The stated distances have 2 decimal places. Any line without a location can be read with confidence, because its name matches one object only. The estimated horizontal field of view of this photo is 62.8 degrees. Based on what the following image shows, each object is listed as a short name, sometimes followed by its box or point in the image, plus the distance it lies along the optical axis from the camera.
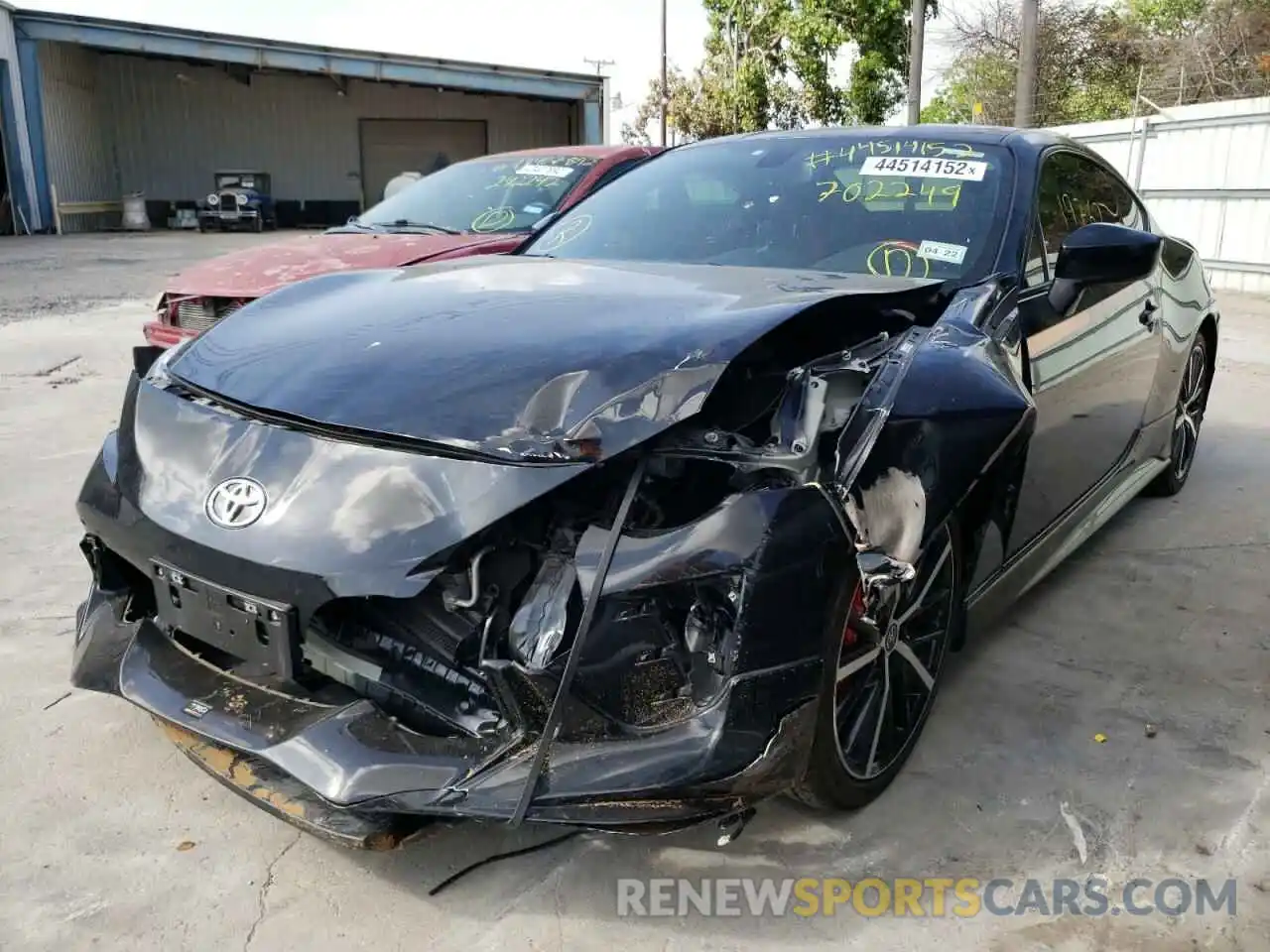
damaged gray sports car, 1.76
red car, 5.29
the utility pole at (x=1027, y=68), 13.13
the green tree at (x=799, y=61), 24.20
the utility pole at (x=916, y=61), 15.84
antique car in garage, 23.61
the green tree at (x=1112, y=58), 21.03
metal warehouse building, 20.92
